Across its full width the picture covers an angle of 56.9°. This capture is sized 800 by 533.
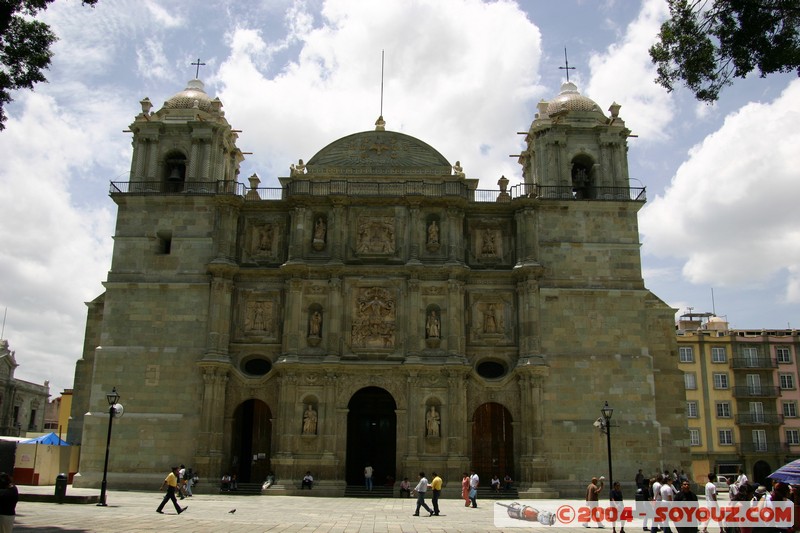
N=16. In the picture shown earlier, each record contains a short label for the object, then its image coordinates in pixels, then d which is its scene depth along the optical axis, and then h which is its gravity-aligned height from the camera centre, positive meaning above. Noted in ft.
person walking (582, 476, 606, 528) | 65.51 -4.86
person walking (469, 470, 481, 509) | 86.17 -6.05
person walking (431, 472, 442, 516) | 75.56 -5.18
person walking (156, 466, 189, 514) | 68.13 -5.20
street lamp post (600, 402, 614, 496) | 79.00 +2.64
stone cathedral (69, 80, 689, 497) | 105.40 +16.50
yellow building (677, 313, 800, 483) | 169.89 +9.65
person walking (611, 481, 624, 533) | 65.15 -4.90
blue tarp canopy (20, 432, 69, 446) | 106.01 -1.48
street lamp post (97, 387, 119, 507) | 82.07 +3.54
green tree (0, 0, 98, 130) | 52.29 +26.18
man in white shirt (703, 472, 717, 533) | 59.56 -4.12
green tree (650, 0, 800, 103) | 44.96 +24.73
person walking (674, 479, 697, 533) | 51.69 -3.73
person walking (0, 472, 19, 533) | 39.45 -4.10
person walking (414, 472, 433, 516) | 73.72 -5.33
